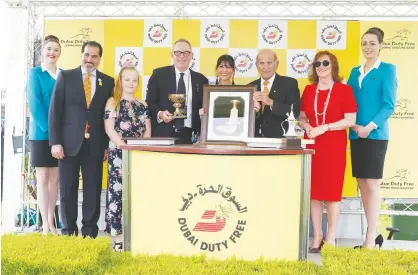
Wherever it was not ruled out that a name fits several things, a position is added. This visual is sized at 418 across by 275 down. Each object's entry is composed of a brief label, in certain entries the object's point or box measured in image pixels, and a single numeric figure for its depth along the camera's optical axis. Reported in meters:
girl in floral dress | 3.87
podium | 3.00
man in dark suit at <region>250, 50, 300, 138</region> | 3.99
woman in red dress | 3.81
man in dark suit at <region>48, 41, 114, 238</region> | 3.84
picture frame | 3.46
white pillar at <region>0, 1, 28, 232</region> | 4.88
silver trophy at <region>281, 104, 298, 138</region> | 3.16
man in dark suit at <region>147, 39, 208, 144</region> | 4.05
